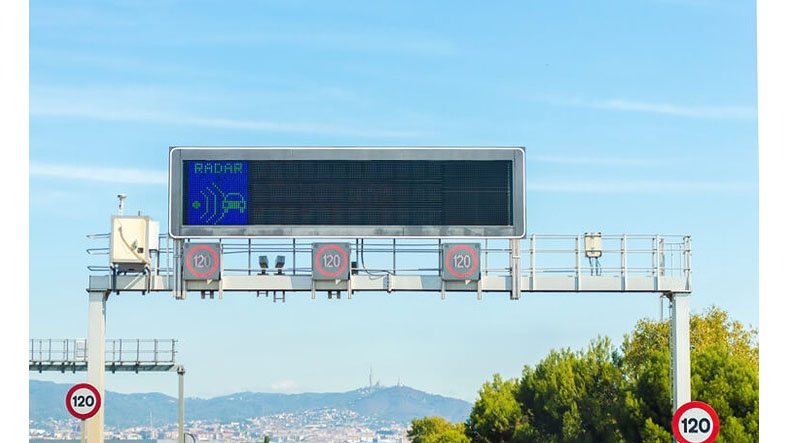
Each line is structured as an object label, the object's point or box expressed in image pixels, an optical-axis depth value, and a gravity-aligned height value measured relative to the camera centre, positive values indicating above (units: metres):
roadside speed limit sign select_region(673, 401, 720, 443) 28.92 -3.87
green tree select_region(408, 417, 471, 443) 119.75 -19.02
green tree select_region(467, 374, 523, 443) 80.31 -10.40
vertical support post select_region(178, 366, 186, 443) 59.03 -7.58
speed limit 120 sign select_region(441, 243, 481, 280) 33.06 -0.18
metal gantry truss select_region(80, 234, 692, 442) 33.41 -0.77
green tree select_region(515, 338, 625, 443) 66.38 -7.94
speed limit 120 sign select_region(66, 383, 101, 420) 29.25 -3.41
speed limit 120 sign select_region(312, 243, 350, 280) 33.06 -0.18
